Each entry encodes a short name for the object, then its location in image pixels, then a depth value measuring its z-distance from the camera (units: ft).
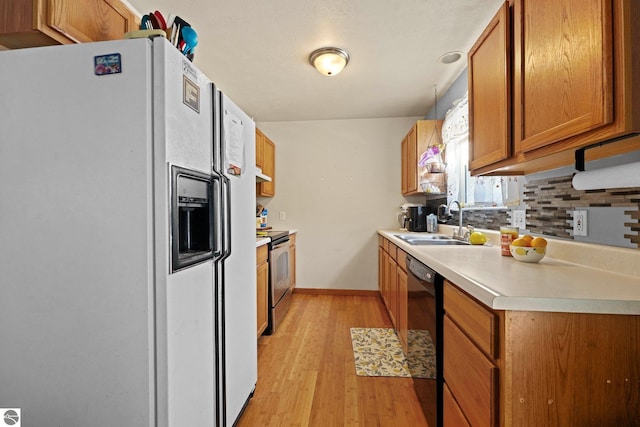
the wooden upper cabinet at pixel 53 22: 3.60
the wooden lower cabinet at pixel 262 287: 7.88
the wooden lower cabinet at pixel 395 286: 7.05
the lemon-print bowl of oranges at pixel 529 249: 4.17
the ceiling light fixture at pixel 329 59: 7.43
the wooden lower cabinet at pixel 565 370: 2.47
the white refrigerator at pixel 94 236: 3.13
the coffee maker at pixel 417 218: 10.82
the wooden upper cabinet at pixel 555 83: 2.56
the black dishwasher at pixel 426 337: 4.29
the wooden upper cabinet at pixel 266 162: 11.05
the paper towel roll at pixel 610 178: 2.77
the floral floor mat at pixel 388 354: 4.84
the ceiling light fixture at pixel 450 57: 7.69
